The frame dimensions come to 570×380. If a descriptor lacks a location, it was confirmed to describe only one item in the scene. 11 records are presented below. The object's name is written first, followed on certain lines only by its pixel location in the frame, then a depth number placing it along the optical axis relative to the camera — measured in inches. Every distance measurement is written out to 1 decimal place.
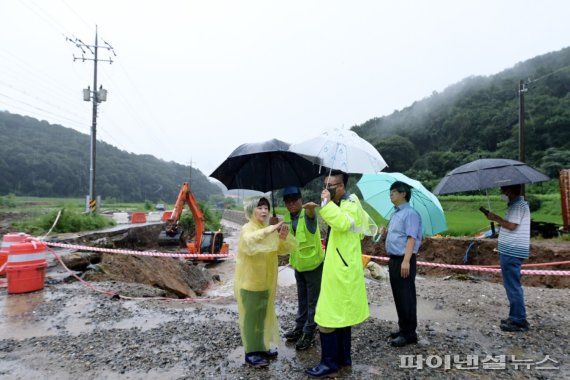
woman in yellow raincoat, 126.2
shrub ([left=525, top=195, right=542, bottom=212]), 824.3
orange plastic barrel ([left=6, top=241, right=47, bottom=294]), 219.8
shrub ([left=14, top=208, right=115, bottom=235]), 546.6
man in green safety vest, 136.7
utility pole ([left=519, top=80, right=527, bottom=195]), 589.9
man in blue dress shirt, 139.9
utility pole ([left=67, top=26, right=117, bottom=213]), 844.0
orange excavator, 489.4
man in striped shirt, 151.8
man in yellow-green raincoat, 112.1
